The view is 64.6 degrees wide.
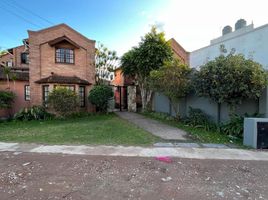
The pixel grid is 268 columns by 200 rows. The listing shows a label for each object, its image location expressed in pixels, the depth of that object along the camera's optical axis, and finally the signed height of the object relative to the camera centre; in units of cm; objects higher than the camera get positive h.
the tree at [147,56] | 1526 +295
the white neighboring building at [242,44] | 1249 +392
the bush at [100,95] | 1638 +1
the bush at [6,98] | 1453 -21
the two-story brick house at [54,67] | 1644 +229
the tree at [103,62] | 1852 +292
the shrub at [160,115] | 1421 -146
